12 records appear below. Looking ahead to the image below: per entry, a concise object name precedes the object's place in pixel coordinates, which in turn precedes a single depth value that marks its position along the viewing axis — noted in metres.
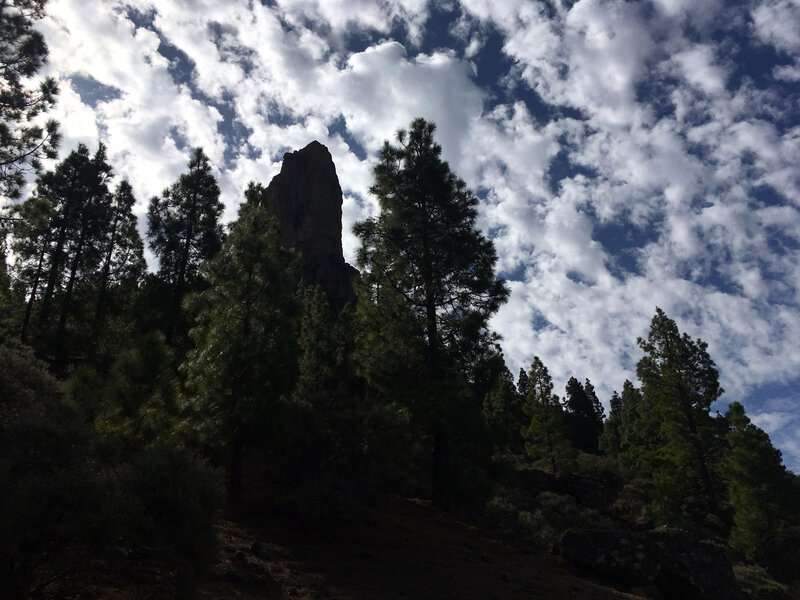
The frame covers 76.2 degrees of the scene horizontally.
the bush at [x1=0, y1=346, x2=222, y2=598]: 5.17
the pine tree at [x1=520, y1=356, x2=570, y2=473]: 40.62
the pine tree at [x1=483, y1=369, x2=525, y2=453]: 17.06
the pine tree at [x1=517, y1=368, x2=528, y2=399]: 77.03
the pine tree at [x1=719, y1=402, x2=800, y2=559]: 25.33
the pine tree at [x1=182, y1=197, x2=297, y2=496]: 13.28
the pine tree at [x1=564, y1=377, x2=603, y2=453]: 68.56
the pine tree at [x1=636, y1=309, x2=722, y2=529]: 26.86
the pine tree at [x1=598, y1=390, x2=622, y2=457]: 56.28
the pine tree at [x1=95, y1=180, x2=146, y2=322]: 30.77
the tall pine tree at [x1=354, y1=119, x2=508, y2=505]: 18.17
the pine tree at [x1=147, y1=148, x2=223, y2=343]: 27.20
